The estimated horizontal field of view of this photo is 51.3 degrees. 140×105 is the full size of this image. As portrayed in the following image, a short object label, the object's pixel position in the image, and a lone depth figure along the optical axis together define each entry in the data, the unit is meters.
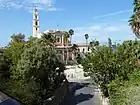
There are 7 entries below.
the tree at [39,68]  12.72
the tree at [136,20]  15.37
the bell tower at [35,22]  46.73
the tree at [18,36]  34.60
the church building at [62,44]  43.58
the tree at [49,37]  30.86
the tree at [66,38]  42.50
